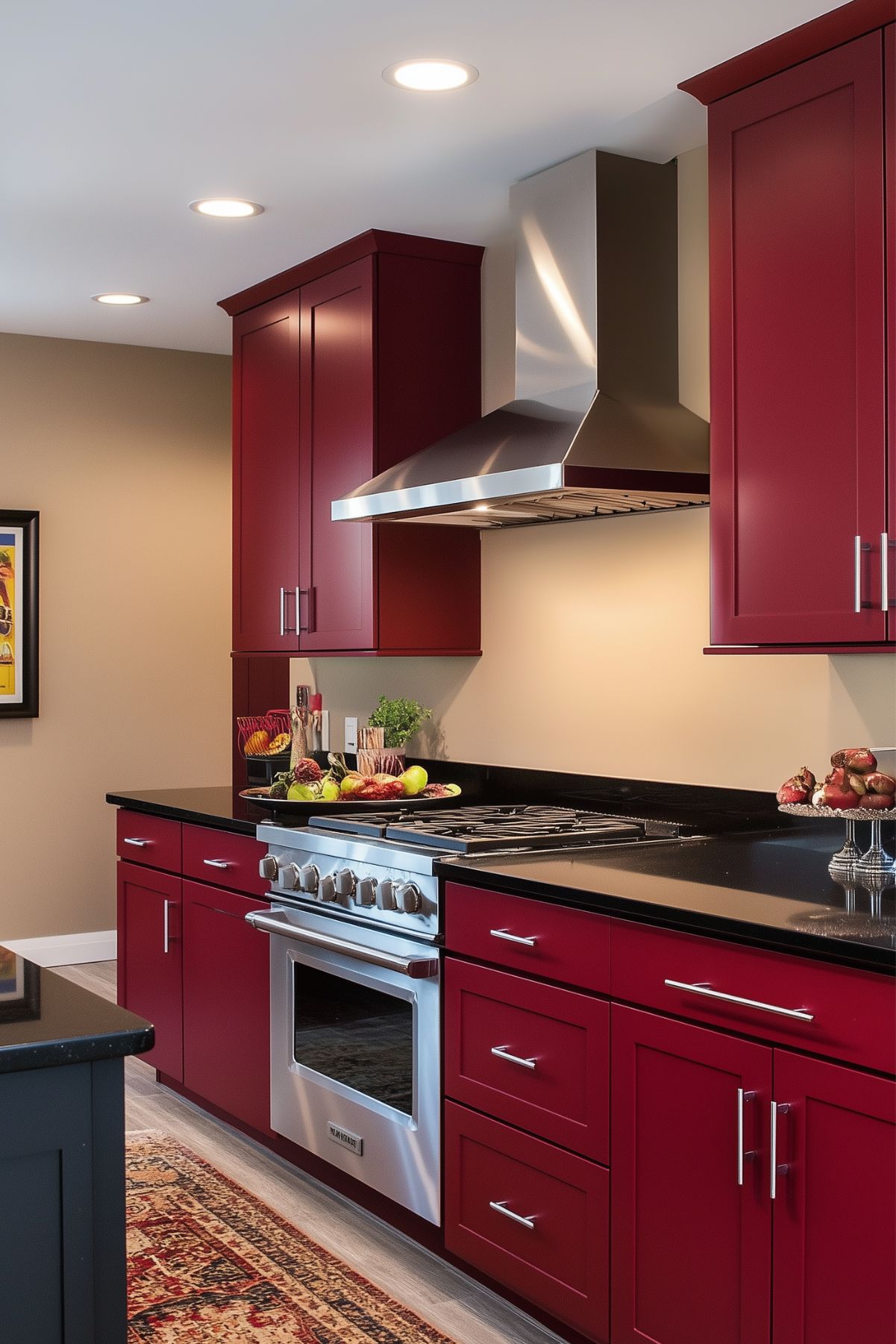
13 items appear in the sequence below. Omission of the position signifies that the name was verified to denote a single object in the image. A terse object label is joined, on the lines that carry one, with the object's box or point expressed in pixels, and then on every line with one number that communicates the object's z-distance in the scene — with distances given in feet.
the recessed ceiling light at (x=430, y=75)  9.11
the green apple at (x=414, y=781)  12.09
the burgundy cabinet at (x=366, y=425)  12.80
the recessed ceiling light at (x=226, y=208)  11.84
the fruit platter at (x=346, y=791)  11.77
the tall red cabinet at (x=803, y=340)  7.91
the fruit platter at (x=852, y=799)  7.77
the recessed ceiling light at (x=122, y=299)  15.47
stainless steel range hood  9.96
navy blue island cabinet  5.03
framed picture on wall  17.83
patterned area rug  8.69
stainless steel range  9.25
